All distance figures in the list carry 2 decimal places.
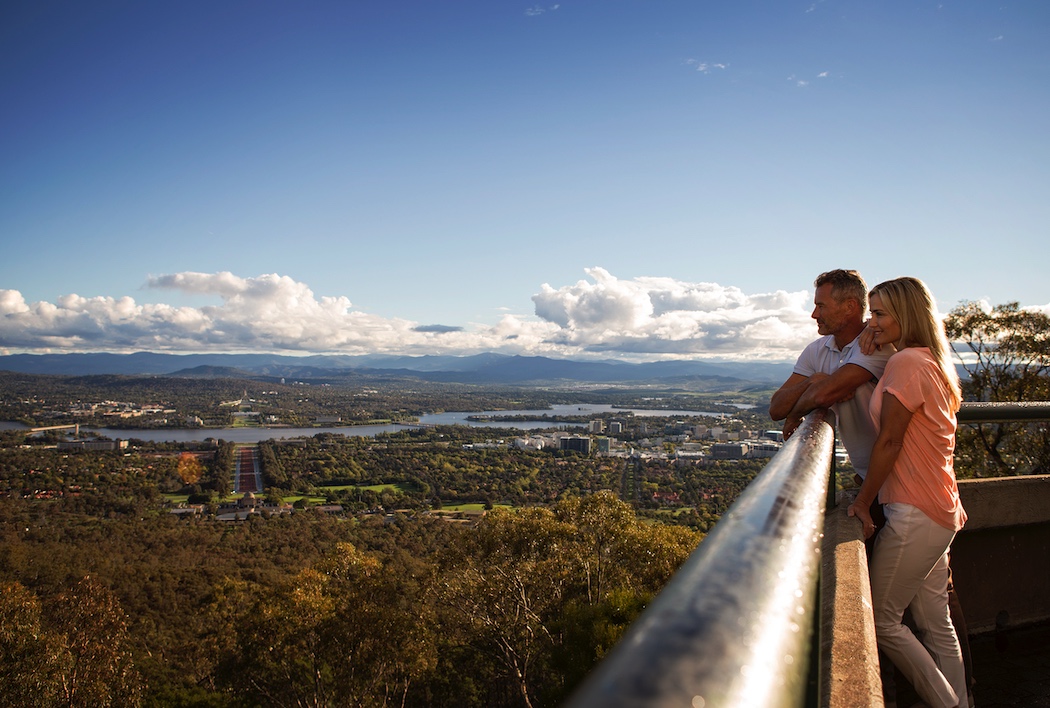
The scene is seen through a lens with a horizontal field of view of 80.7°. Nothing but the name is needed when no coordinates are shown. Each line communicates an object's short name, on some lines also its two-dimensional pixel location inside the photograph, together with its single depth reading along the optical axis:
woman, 2.36
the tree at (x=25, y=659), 10.82
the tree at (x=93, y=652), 11.55
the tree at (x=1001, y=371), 10.80
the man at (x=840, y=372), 2.68
